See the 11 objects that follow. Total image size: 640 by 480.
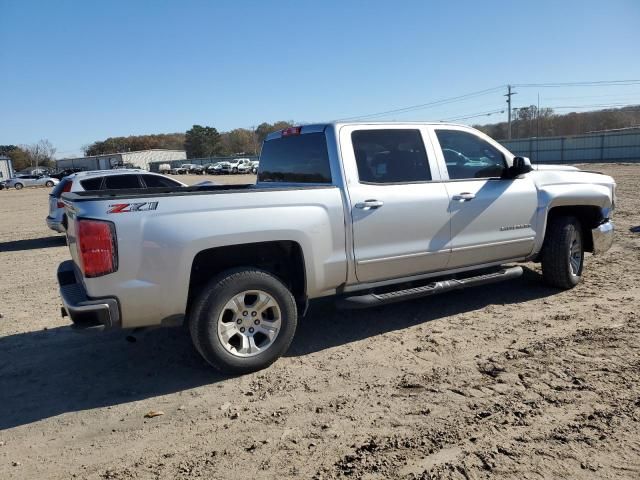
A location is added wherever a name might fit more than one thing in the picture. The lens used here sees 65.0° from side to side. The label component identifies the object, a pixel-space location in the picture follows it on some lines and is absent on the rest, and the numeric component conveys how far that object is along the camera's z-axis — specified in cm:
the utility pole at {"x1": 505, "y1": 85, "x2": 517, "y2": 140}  6494
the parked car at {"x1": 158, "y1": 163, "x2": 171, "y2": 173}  8105
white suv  1084
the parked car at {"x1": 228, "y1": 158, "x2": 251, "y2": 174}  6316
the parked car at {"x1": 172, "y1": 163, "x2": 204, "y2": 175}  7234
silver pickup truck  366
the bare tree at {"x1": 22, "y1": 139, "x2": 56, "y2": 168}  12525
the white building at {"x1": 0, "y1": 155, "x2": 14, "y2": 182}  7453
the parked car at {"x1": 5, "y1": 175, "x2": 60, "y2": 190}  5159
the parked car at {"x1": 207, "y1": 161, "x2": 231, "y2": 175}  6378
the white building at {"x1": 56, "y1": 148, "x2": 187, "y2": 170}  9331
